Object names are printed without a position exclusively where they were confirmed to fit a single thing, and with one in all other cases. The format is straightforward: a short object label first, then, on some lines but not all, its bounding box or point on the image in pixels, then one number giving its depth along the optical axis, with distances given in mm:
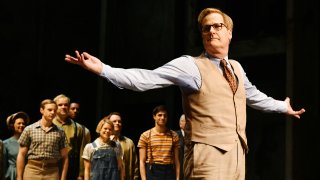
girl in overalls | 8031
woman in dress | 8562
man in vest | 3980
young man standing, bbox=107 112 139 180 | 8919
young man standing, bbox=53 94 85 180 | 8719
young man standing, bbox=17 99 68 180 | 7770
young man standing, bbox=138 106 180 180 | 8469
